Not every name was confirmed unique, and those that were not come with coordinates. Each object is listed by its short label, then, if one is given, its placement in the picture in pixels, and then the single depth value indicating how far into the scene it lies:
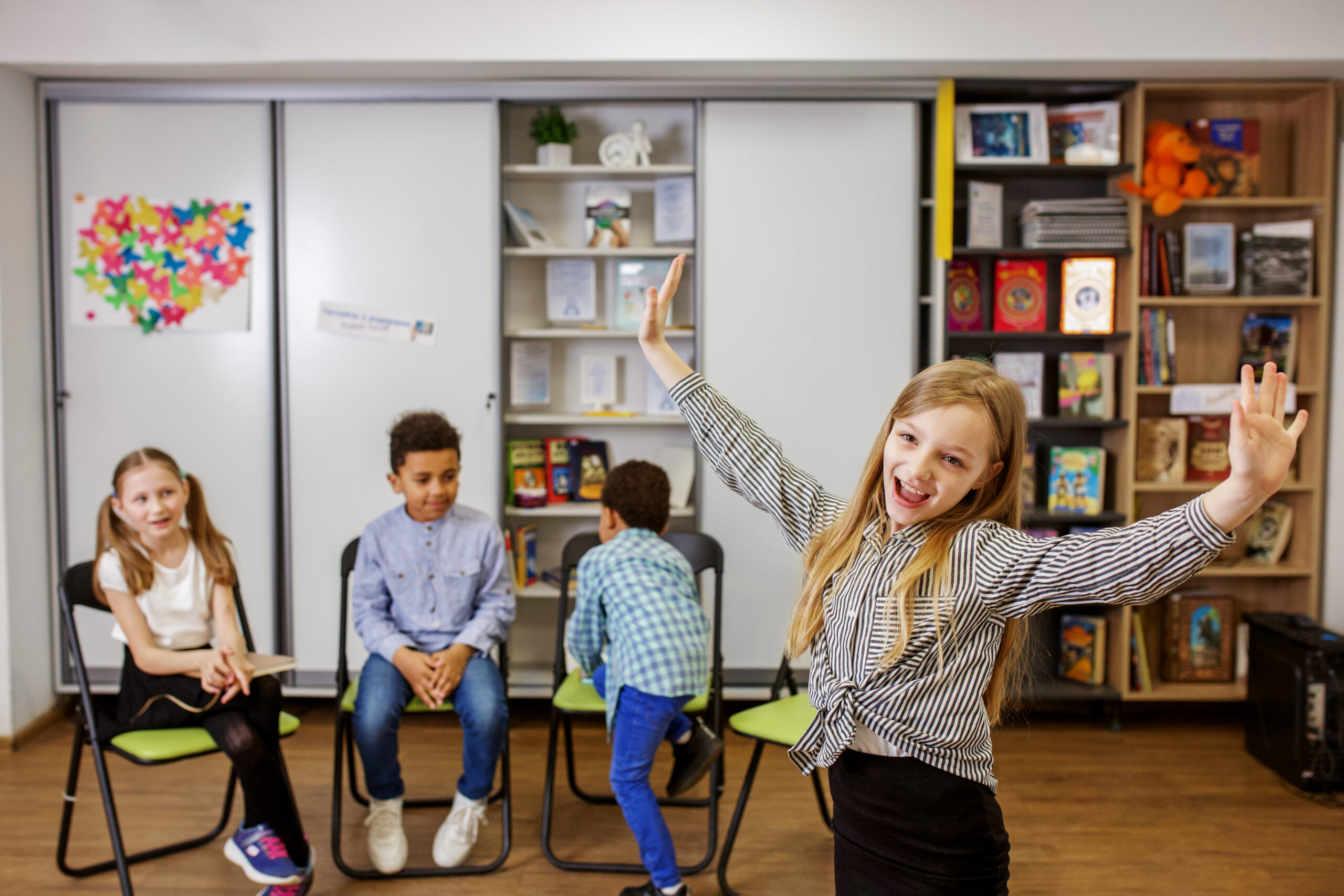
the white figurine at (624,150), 3.35
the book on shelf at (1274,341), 3.33
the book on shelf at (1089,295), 3.29
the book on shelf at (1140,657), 3.29
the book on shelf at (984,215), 3.32
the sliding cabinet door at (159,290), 3.23
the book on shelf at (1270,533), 3.29
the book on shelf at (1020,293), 3.38
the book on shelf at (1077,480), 3.33
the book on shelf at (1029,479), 3.36
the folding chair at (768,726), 2.13
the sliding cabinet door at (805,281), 3.22
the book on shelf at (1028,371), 3.37
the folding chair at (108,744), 2.04
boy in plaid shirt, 2.05
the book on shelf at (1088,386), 3.31
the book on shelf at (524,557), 3.46
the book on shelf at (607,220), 3.40
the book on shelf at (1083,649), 3.32
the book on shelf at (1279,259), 3.24
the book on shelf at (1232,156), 3.35
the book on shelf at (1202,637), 3.33
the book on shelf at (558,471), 3.50
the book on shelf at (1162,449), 3.35
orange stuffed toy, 3.17
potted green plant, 3.33
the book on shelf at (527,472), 3.42
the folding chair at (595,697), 2.29
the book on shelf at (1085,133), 3.23
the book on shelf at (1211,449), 3.43
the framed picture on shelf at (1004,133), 3.24
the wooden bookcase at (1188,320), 3.22
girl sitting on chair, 2.04
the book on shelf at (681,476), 3.40
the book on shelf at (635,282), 3.52
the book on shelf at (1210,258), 3.30
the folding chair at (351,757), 2.26
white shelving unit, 3.47
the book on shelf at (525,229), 3.30
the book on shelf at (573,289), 3.52
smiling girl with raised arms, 1.14
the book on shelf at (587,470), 3.51
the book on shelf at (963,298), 3.40
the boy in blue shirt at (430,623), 2.27
